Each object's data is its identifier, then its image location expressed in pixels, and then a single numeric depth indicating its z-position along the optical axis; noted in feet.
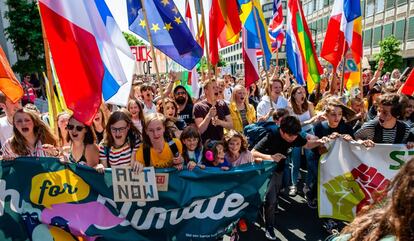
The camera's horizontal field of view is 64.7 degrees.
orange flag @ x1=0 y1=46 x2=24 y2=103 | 12.58
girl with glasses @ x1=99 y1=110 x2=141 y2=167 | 11.36
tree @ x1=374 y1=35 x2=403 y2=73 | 104.63
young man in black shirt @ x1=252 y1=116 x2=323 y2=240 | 13.46
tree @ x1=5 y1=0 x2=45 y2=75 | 62.95
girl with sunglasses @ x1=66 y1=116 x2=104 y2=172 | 11.72
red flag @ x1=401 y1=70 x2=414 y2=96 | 18.93
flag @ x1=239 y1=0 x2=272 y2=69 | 19.61
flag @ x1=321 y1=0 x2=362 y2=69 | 19.74
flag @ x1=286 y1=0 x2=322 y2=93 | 22.25
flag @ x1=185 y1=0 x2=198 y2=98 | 22.20
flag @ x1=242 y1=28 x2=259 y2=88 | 18.80
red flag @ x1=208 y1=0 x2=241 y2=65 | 18.57
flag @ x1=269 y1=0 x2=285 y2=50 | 30.55
